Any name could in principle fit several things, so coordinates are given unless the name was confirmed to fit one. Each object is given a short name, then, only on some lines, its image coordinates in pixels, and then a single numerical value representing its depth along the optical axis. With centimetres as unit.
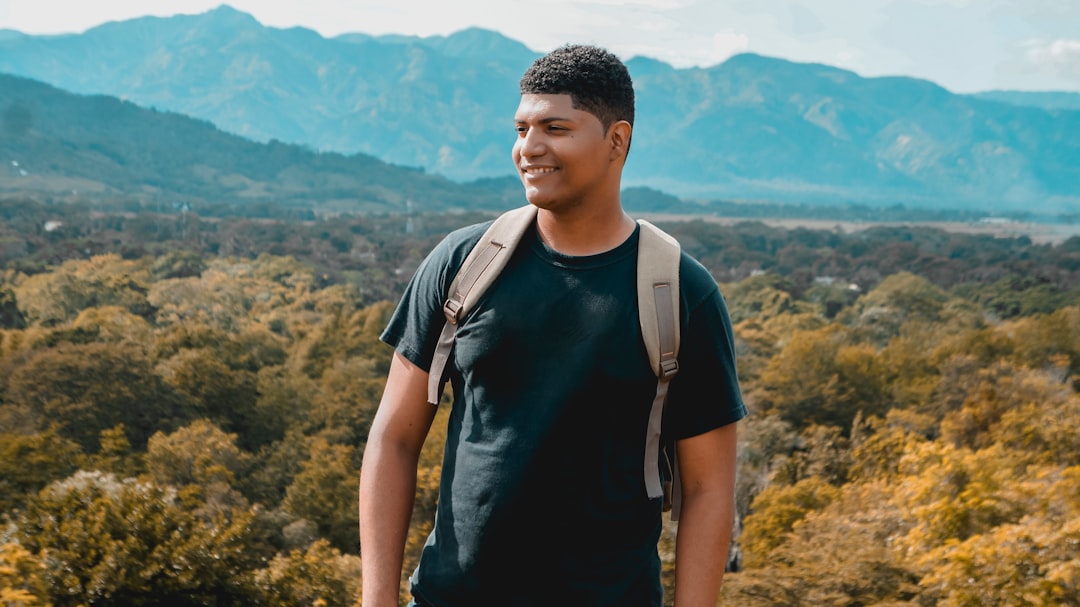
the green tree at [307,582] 1562
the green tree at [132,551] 1416
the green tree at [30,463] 2312
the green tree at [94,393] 2970
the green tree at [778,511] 2353
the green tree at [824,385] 3731
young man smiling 249
